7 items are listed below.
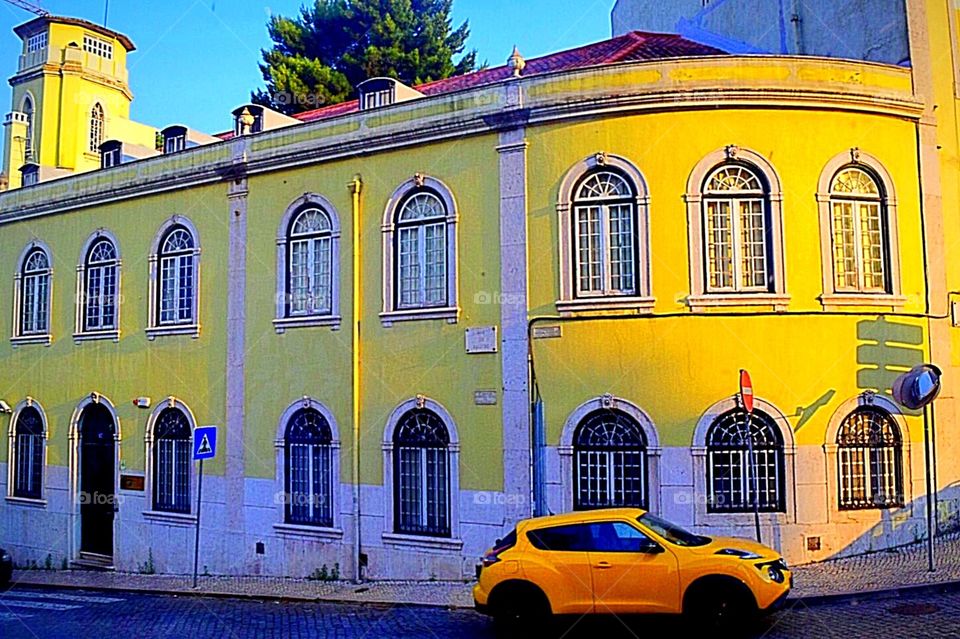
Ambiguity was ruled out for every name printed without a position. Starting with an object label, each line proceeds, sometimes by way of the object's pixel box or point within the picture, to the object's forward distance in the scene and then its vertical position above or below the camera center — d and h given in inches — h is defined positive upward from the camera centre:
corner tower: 1099.9 +416.2
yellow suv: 407.8 -61.0
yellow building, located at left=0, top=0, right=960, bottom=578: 563.5 +81.8
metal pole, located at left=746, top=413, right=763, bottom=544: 550.3 -22.0
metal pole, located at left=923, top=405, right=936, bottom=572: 494.4 -27.3
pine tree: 1444.4 +623.0
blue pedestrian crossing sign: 613.0 -0.2
